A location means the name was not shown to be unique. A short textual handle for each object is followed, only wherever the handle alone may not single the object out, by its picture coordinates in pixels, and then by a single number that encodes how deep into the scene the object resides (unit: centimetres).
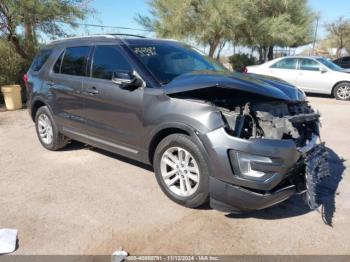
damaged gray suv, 342
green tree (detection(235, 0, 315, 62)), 2017
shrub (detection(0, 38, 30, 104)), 1112
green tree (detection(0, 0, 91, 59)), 1070
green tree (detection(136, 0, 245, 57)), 1758
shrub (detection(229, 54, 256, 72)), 2312
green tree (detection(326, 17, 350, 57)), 3928
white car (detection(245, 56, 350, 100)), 1259
